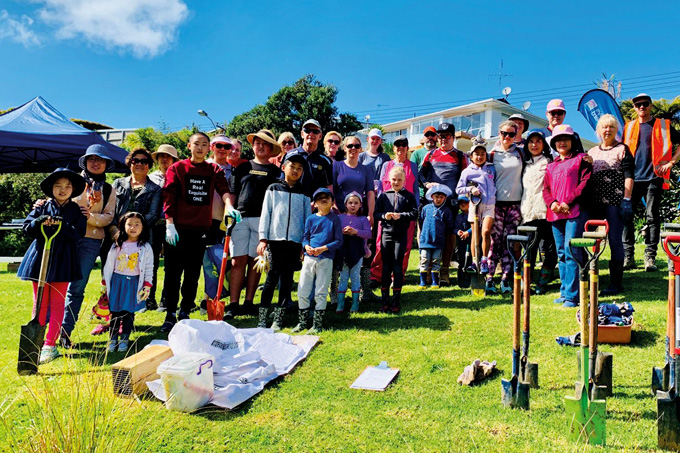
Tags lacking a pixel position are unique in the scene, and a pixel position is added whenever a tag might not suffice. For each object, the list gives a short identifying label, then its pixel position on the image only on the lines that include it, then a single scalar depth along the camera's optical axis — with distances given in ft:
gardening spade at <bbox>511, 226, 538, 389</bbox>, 11.06
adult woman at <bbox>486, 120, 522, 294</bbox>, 21.59
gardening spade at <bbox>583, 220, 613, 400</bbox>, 9.71
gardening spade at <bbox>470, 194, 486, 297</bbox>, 21.18
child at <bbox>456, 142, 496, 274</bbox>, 21.61
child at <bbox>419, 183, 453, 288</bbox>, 22.91
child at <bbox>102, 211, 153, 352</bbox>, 16.42
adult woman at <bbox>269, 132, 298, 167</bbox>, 24.38
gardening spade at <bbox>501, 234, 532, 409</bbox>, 10.82
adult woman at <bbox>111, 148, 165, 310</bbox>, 20.49
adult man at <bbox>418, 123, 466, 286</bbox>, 23.89
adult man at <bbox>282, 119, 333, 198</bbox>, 20.79
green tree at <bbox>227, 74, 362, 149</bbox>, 101.45
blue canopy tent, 34.53
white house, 143.43
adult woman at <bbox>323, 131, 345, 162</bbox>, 23.59
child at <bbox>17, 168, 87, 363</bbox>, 15.24
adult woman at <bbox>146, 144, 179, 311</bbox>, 21.47
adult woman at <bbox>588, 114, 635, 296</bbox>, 18.20
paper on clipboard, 12.63
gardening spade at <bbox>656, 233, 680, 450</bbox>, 8.70
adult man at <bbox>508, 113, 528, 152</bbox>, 22.72
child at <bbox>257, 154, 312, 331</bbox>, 18.57
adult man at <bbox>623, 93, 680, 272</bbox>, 21.77
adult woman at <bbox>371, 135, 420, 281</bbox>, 22.99
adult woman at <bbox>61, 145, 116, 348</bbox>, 17.01
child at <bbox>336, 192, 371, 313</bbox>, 20.47
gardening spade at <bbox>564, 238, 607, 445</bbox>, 9.07
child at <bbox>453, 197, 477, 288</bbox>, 23.48
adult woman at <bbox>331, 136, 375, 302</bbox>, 21.89
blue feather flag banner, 22.82
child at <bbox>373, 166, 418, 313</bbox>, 20.12
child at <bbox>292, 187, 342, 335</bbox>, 17.93
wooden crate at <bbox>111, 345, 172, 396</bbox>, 12.00
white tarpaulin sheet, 12.27
